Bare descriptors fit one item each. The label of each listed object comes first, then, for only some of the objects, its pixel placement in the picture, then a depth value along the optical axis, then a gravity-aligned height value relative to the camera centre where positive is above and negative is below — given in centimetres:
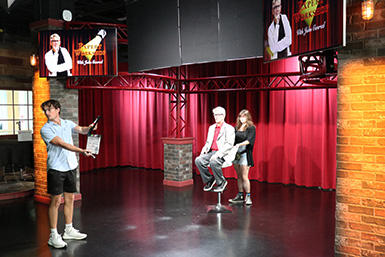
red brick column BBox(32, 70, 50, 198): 653 -44
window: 946 +12
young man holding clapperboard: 419 -55
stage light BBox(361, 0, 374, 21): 291 +85
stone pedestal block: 790 -105
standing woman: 585 -50
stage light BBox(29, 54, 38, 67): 653 +102
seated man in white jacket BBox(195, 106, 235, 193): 521 -56
